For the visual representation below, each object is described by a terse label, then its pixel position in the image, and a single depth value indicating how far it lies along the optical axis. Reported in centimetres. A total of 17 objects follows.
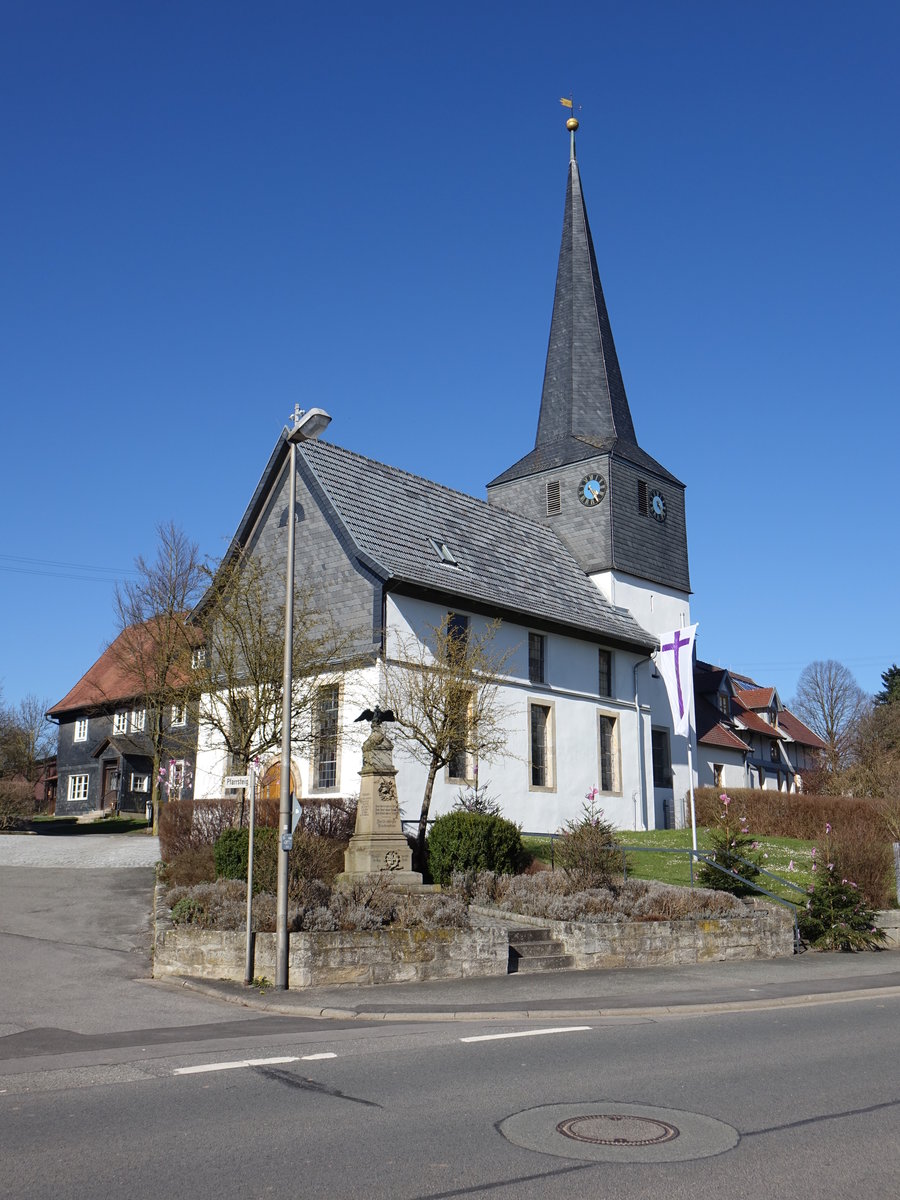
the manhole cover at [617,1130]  626
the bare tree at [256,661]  2373
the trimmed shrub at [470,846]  2200
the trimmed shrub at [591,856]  1981
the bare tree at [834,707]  6862
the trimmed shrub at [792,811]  3431
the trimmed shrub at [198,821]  2281
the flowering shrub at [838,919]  1941
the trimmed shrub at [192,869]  2003
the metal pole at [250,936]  1406
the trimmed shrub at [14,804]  3534
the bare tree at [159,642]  3419
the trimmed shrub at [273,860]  1675
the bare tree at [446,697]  2433
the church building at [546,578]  2820
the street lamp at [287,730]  1383
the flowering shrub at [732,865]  2114
